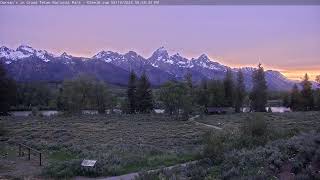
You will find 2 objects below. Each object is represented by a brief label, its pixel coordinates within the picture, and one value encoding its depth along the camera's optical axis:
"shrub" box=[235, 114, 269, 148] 22.22
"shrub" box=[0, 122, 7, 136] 35.32
